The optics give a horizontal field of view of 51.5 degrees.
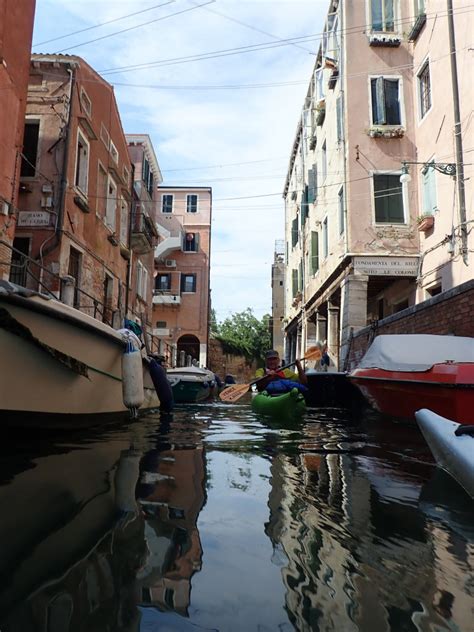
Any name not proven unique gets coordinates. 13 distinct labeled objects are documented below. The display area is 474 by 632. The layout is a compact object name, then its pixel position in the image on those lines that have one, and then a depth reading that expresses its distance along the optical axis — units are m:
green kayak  7.18
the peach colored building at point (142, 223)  18.47
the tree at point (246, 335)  35.38
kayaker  8.78
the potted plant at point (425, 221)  12.35
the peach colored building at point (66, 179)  11.70
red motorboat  4.78
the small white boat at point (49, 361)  3.97
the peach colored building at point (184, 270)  31.11
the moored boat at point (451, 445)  2.76
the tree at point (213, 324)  42.21
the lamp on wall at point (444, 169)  10.65
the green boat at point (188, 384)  11.99
